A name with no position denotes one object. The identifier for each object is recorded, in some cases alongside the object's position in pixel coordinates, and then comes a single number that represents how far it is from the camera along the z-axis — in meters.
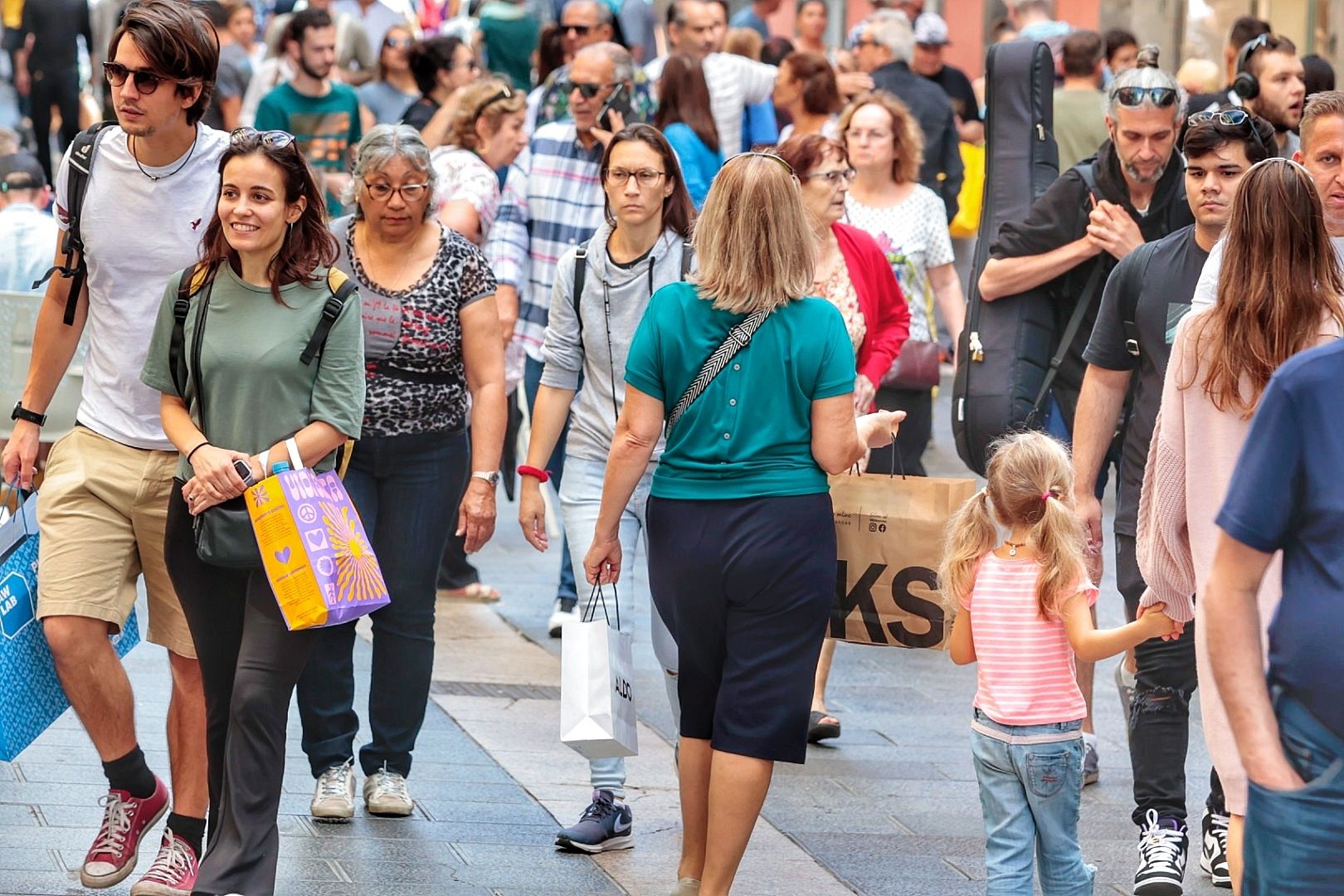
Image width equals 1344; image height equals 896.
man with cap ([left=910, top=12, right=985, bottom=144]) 28.00
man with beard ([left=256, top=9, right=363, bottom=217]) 23.53
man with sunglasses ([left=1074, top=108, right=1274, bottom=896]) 10.55
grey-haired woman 11.48
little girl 9.12
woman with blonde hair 9.52
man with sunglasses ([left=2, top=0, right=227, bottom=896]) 9.95
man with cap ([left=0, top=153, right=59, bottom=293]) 15.24
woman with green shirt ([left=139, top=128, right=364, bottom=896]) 9.36
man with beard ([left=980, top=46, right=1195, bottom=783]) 12.30
